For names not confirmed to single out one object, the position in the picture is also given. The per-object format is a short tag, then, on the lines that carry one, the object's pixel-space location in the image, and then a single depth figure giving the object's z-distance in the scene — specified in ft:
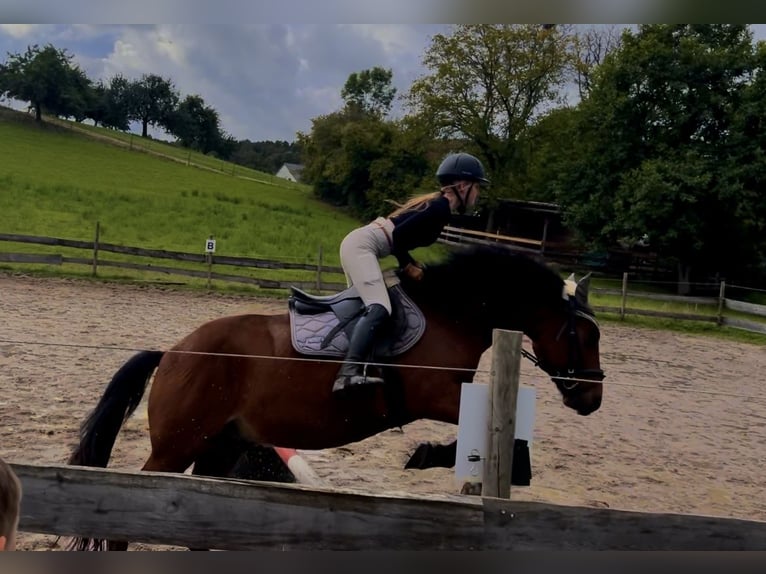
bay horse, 8.68
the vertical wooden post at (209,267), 42.19
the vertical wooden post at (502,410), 7.93
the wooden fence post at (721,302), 43.04
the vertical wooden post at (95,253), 41.73
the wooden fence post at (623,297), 42.83
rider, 8.75
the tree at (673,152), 48.26
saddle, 9.04
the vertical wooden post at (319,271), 43.24
